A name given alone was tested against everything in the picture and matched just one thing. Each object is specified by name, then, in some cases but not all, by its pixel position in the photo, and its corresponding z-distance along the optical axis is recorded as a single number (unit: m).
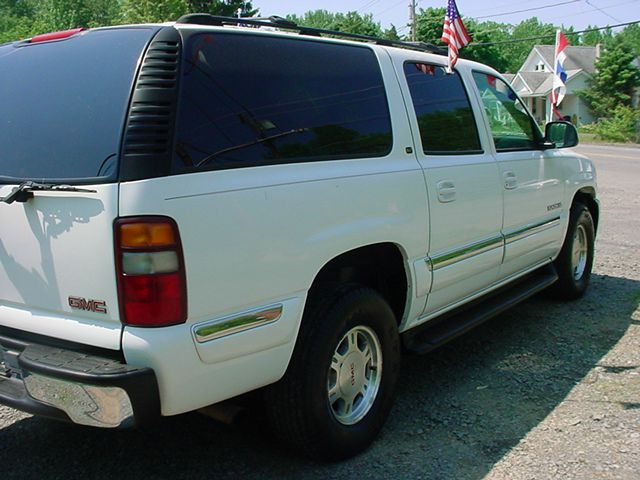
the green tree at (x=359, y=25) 69.88
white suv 2.46
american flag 4.50
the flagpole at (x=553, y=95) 9.73
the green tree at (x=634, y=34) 96.46
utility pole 42.12
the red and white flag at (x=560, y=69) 10.46
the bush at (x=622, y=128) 39.28
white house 56.09
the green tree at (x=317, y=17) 107.12
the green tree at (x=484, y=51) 64.69
